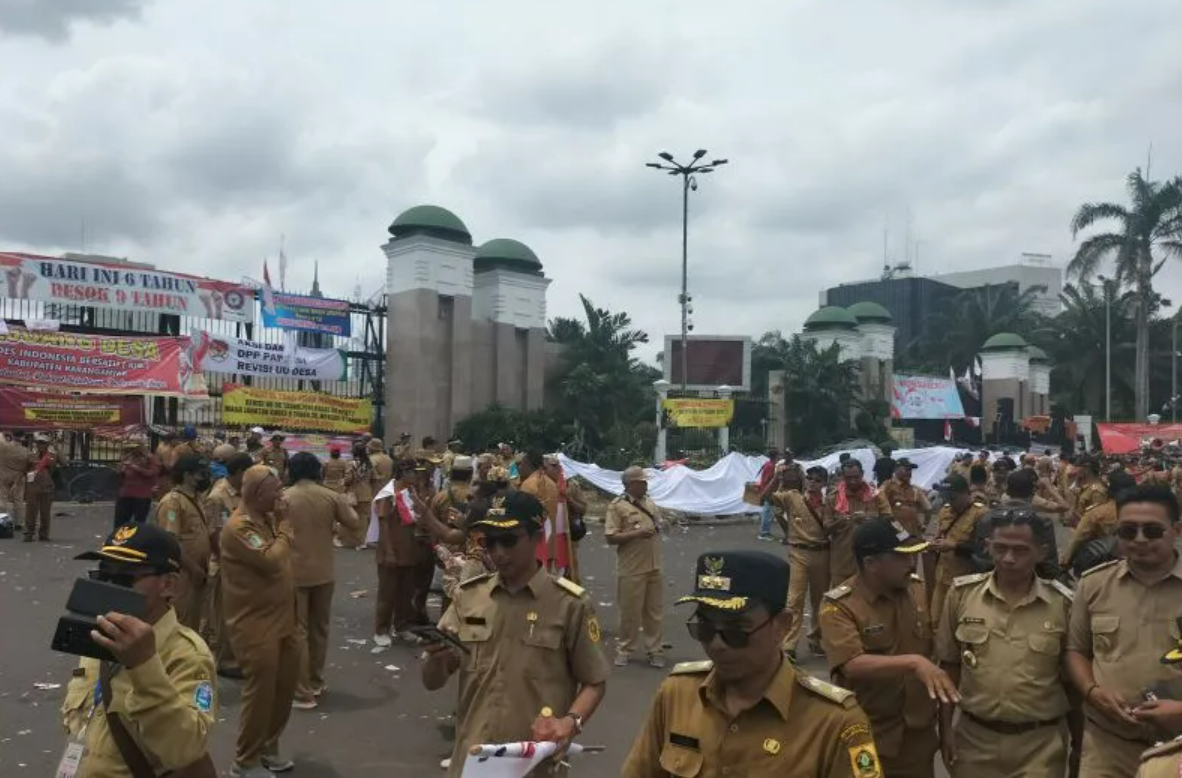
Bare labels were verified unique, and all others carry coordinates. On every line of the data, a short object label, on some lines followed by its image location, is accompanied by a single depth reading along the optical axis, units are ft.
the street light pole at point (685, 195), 81.25
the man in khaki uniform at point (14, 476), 47.21
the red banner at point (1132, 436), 113.80
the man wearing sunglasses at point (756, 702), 7.01
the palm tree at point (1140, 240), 136.67
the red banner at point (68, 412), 60.59
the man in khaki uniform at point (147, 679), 7.67
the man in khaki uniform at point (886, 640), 11.43
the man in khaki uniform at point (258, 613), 16.30
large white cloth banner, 66.08
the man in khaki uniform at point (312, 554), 20.65
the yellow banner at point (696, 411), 89.25
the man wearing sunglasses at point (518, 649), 10.54
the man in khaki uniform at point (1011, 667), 11.22
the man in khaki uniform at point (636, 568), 26.66
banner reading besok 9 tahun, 66.39
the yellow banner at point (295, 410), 73.15
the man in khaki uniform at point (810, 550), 27.61
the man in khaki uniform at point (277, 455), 46.01
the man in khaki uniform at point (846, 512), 27.43
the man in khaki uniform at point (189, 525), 21.72
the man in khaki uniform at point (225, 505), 23.47
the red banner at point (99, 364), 63.62
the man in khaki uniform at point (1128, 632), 10.82
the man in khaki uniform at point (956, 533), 20.89
